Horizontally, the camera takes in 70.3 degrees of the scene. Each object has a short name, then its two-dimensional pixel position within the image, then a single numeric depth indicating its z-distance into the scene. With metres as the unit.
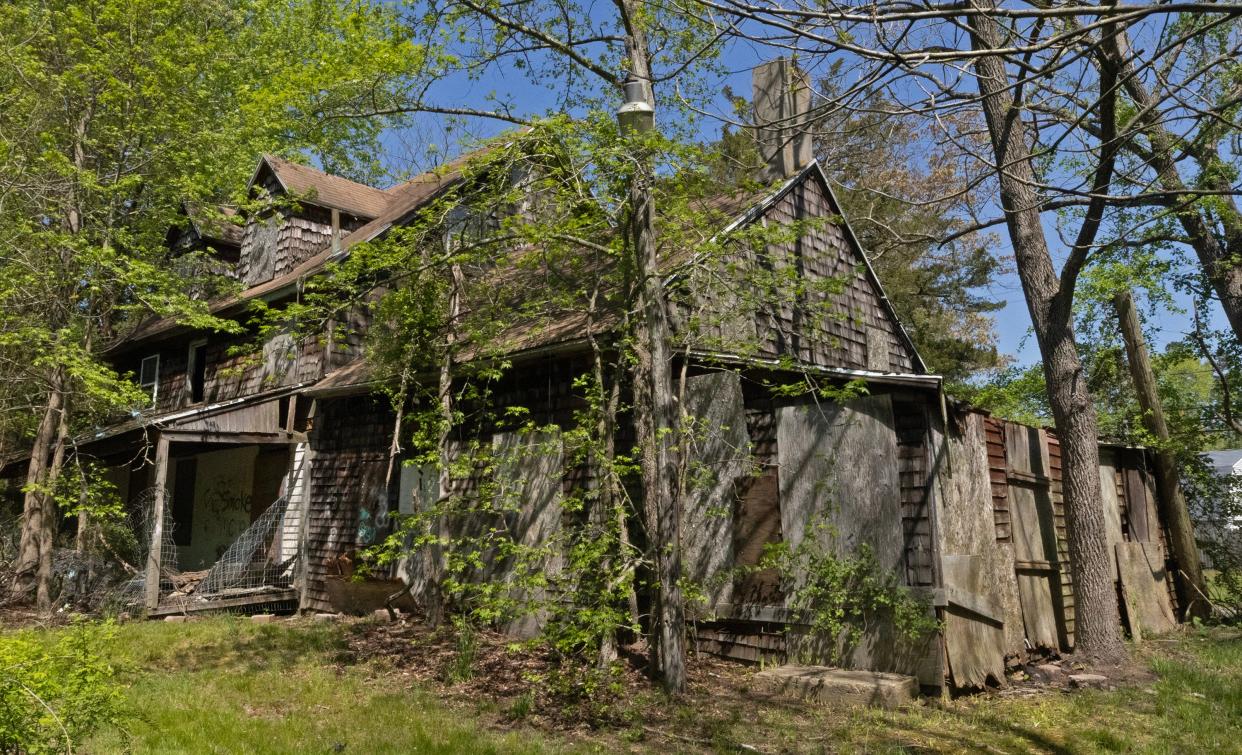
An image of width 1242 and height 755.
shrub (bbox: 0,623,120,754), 4.38
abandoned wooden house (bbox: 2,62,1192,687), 8.62
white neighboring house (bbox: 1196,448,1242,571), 13.59
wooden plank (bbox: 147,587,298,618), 12.80
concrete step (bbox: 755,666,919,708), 7.67
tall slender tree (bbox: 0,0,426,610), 14.16
